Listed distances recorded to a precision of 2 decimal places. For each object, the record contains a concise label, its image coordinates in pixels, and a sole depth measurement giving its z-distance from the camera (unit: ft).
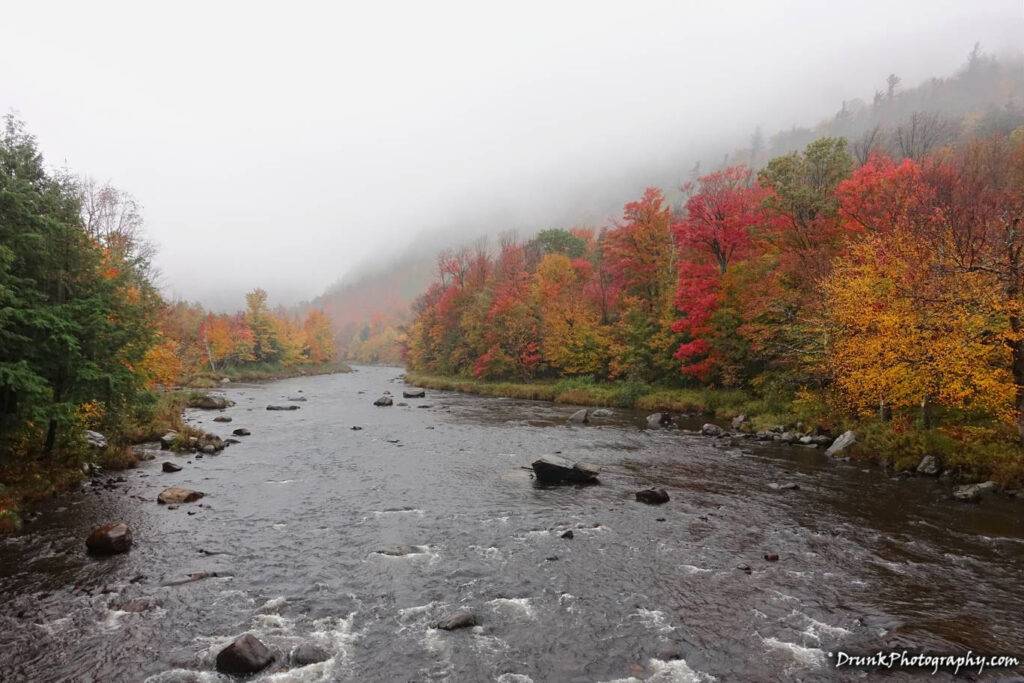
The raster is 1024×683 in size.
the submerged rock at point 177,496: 62.30
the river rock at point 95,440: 78.08
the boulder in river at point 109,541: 47.01
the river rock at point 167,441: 93.56
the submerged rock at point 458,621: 36.04
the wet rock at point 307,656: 31.89
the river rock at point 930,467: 71.41
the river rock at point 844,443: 84.71
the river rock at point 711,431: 105.48
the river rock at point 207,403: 158.92
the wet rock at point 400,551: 48.25
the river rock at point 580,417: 125.18
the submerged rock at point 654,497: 62.69
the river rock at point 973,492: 60.49
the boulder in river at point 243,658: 30.71
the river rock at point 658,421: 117.39
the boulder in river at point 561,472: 71.72
